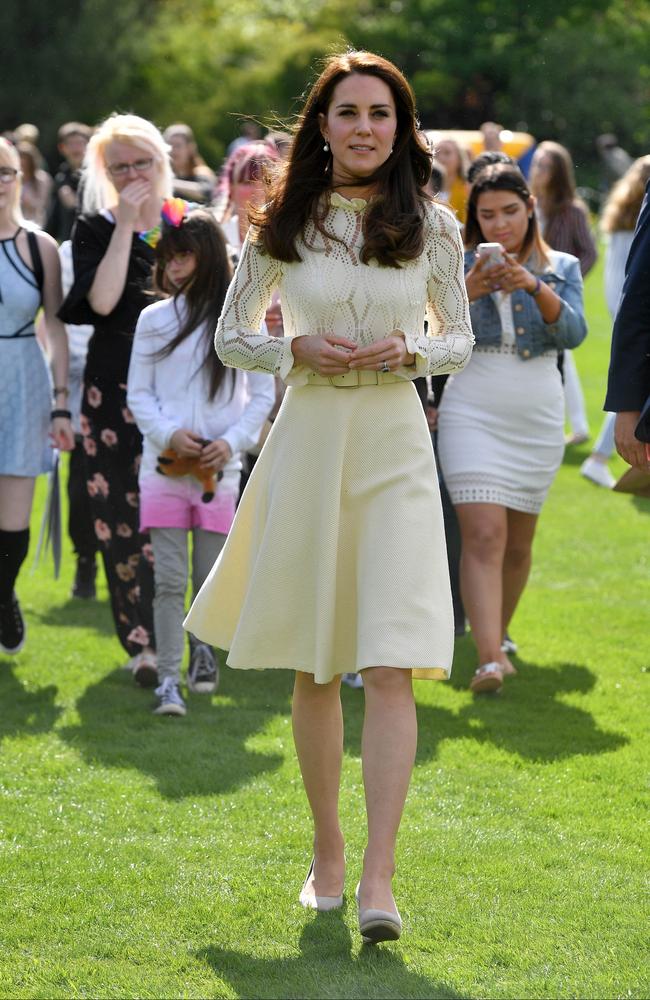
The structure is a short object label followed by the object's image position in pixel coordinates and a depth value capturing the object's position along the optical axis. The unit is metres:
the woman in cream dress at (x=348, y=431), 8.92
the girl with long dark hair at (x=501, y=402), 14.79
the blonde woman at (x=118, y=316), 15.13
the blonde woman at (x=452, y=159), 27.16
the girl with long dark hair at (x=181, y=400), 14.37
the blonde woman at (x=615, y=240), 24.87
